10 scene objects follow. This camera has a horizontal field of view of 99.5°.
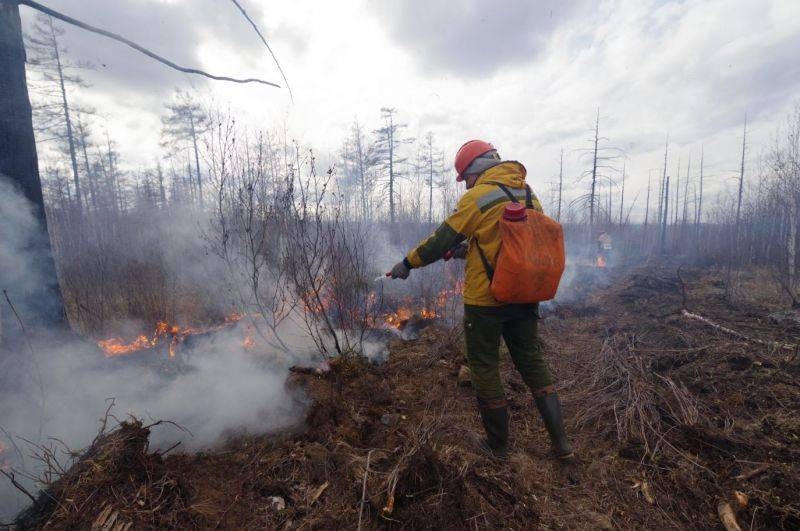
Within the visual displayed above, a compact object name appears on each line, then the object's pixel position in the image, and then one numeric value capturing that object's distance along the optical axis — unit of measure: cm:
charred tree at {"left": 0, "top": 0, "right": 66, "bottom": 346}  313
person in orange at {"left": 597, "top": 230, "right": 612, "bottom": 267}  1662
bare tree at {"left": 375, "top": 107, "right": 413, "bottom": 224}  2478
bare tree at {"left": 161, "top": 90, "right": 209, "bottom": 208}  2250
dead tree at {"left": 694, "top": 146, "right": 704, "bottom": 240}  3032
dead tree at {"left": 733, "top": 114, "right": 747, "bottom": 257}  1900
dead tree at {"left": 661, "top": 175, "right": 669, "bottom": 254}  2590
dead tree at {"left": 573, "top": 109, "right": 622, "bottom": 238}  2206
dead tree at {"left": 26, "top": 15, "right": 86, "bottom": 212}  1661
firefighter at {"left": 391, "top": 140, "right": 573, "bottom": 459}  239
